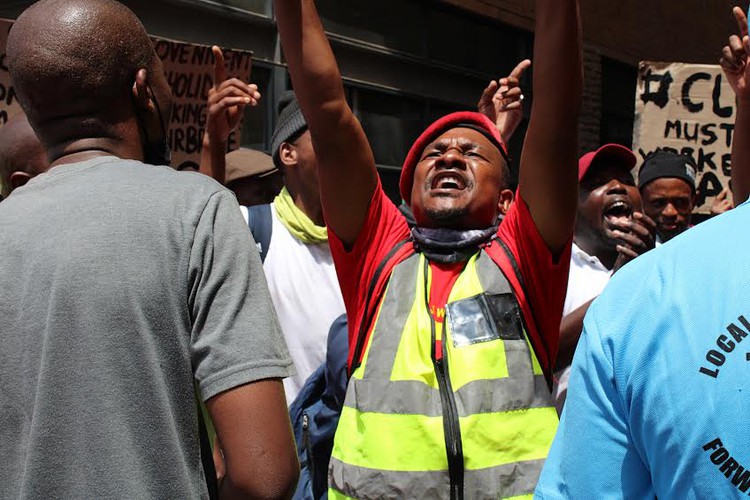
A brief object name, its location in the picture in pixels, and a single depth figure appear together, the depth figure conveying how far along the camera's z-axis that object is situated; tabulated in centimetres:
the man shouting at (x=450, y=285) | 210
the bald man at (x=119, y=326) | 142
